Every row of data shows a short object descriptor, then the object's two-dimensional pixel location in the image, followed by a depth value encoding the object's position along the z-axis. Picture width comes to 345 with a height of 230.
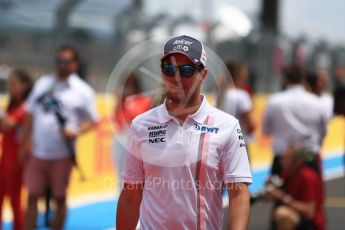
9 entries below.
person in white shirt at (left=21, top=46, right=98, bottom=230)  17.17
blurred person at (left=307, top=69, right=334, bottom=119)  19.89
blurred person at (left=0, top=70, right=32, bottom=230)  17.98
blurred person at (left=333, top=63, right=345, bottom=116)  20.26
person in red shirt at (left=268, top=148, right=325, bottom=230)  15.55
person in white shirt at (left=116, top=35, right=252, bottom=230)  8.82
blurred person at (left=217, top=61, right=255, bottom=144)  19.73
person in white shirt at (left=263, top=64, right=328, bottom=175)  18.06
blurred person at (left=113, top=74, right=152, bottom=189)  18.39
